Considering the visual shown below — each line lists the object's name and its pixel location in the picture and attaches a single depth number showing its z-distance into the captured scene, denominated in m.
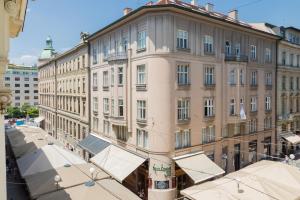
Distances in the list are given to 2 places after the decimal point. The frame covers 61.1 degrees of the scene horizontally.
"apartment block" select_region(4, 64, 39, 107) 98.75
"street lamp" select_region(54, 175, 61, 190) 14.45
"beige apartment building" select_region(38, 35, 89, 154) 33.94
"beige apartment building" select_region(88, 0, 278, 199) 20.41
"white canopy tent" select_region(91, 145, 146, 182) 20.11
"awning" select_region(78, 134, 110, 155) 27.31
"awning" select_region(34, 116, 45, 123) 56.84
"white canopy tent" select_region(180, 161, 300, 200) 14.21
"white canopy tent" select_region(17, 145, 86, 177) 18.45
